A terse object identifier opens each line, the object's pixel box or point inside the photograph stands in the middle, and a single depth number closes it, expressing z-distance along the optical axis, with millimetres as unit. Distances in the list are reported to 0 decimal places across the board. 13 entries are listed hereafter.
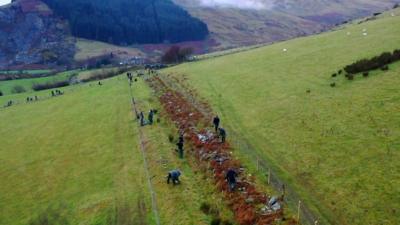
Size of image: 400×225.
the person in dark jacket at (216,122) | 51541
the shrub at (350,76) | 60231
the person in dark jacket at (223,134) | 48491
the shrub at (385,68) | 58900
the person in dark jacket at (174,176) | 41344
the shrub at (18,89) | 153025
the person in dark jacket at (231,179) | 36866
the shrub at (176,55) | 175362
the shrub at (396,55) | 60916
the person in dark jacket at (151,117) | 65188
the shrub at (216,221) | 33081
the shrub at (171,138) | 55369
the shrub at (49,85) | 150525
